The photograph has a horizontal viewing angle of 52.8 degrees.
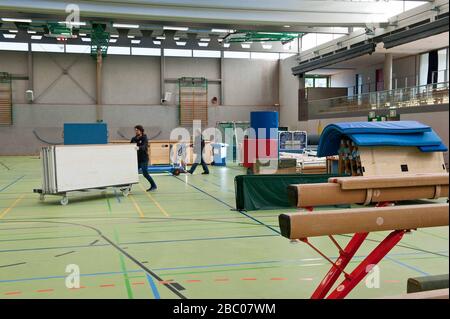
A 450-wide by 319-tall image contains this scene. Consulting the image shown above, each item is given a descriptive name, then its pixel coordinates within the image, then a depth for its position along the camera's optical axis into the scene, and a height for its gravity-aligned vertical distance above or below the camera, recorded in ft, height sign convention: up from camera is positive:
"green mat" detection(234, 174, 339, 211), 36.40 -5.08
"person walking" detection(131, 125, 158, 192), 46.68 -2.35
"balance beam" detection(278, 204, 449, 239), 8.88 -1.90
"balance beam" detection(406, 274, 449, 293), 7.06 -2.60
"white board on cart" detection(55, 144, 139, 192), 39.04 -3.61
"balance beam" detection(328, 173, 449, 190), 11.33 -1.42
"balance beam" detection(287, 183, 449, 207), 10.92 -1.75
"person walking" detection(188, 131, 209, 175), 64.39 -4.19
